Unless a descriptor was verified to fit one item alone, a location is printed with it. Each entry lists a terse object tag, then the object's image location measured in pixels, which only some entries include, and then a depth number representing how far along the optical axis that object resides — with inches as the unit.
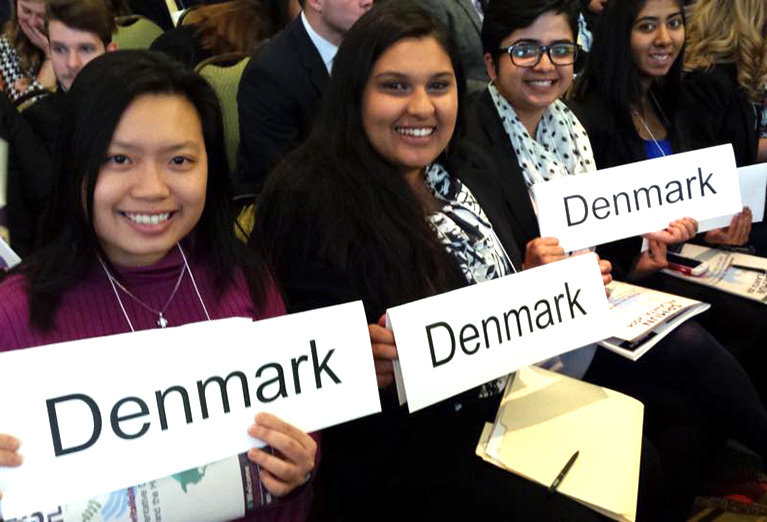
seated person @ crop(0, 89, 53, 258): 84.8
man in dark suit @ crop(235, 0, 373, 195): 94.7
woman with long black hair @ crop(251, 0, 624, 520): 63.1
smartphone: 97.4
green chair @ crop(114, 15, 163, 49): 123.5
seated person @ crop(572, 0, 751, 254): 104.3
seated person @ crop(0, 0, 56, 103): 120.6
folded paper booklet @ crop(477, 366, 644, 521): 59.5
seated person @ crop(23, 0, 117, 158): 98.8
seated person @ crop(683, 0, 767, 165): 117.1
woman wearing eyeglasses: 82.8
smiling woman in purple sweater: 50.4
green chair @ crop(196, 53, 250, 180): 102.8
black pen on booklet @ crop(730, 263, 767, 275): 97.1
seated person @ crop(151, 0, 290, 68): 113.8
